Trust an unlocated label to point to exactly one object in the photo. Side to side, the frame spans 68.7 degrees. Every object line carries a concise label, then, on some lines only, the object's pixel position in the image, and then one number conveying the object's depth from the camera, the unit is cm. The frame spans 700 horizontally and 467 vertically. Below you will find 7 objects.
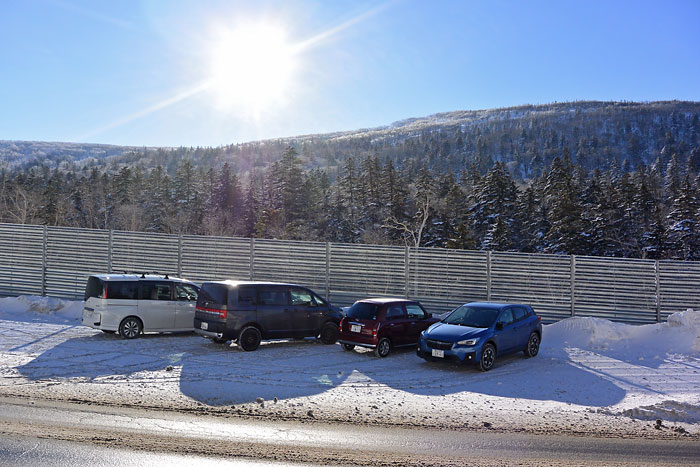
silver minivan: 1313
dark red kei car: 1235
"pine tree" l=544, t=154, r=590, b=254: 4816
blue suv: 1098
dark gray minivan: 1234
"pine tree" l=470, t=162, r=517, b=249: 5579
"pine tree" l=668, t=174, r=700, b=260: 4856
